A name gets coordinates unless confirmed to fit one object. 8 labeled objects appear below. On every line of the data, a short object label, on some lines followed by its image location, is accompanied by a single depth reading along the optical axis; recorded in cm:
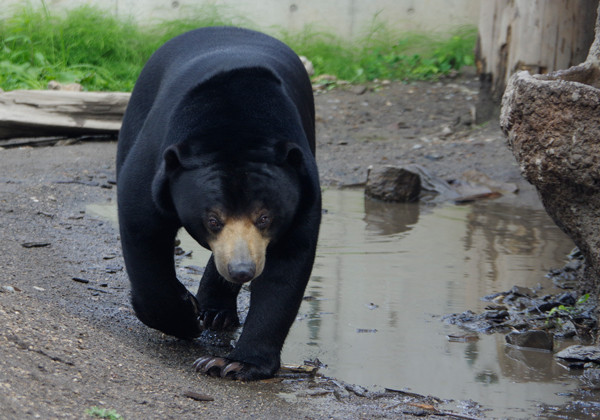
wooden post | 1531
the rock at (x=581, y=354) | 652
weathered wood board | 1525
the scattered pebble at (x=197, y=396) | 543
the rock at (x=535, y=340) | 699
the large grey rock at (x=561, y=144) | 652
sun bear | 559
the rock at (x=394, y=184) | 1316
